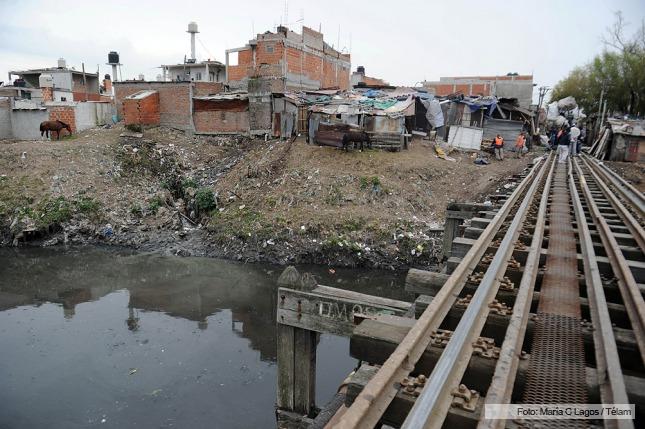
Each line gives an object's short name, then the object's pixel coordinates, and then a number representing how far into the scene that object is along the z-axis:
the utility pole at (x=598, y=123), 29.40
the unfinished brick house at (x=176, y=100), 21.50
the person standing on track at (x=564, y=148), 17.06
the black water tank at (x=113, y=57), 33.56
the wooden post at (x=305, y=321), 4.84
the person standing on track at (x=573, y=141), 19.72
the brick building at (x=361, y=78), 37.69
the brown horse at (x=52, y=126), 19.62
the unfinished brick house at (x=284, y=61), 25.08
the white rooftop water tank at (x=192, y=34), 35.25
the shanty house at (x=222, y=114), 21.28
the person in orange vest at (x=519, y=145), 21.51
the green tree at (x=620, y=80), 32.81
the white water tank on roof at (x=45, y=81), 29.58
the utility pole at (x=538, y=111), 24.69
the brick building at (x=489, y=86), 32.91
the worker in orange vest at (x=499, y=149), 20.14
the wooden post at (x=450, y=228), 8.72
